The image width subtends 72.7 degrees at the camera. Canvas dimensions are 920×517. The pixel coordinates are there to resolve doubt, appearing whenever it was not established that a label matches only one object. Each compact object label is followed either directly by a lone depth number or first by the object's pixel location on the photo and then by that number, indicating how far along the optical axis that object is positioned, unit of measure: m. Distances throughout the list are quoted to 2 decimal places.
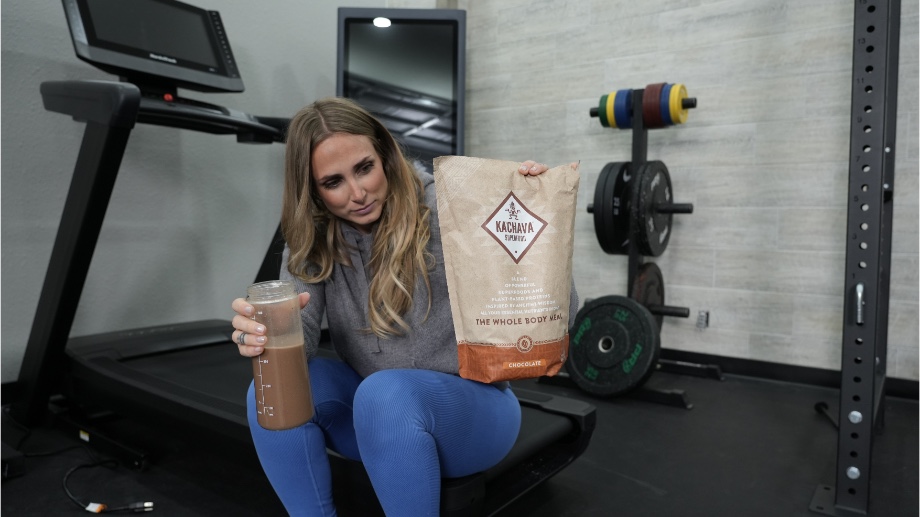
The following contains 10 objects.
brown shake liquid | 0.93
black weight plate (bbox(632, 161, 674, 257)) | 2.56
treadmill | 1.55
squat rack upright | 1.51
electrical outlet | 2.93
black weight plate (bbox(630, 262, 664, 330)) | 2.72
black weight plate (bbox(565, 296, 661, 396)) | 2.37
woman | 1.07
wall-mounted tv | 3.08
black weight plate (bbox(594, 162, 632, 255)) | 2.60
